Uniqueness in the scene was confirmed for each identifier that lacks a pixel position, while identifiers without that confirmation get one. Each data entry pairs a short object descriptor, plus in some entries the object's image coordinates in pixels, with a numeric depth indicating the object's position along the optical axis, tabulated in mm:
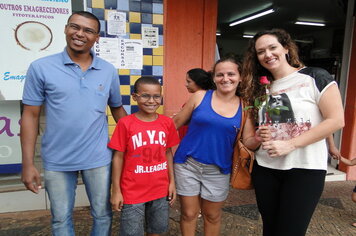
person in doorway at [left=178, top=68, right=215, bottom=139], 2771
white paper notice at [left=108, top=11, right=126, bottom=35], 3094
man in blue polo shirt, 1700
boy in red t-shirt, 1861
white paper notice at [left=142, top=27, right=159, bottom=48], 3252
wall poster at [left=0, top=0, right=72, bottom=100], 2834
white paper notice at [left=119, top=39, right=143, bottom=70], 3197
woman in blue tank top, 1935
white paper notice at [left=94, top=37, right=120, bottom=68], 3105
